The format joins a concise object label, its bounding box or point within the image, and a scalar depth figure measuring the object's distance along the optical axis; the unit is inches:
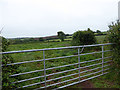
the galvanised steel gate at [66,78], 113.9
